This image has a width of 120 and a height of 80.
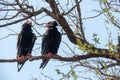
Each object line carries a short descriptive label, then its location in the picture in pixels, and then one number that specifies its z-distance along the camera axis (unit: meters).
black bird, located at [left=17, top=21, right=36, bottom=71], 14.32
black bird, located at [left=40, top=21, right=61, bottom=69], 13.80
